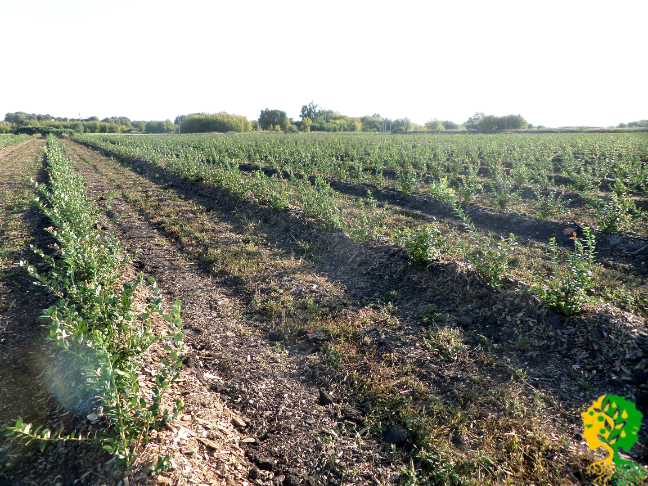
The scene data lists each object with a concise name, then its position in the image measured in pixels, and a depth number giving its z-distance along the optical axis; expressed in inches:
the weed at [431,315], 178.9
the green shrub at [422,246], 215.9
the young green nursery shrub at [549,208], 334.0
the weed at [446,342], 154.7
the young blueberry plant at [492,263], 186.2
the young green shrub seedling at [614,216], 284.2
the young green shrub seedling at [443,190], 254.7
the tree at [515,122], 2632.9
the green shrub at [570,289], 161.6
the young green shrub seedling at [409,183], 456.8
